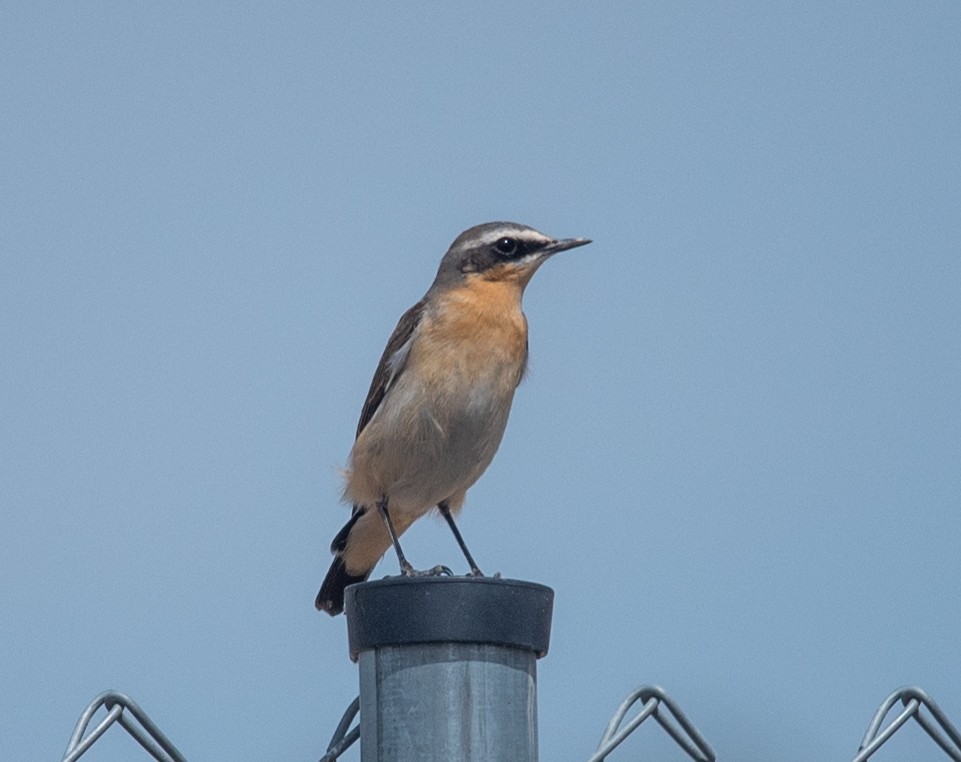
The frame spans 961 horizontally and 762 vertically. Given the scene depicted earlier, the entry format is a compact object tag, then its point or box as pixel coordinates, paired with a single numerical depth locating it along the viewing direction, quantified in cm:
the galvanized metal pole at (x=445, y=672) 630
